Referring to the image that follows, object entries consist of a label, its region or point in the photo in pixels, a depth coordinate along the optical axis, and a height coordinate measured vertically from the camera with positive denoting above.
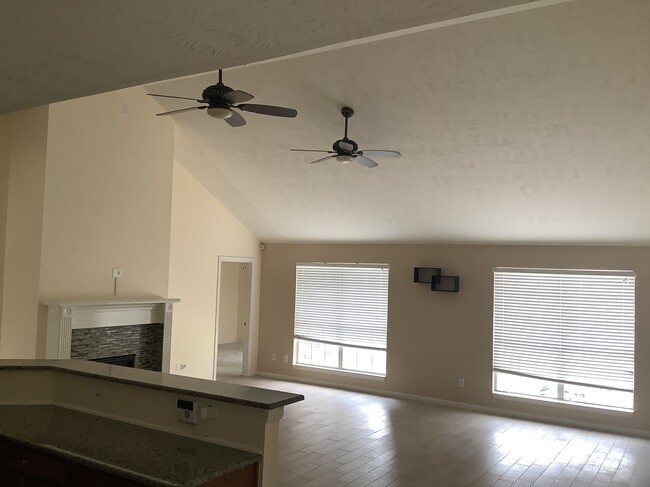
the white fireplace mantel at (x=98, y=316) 5.80 -0.63
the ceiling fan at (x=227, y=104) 4.44 +1.34
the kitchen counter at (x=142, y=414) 2.42 -0.77
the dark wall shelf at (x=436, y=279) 7.86 -0.08
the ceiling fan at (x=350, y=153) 5.38 +1.16
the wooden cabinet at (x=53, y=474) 2.31 -0.94
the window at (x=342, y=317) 8.68 -0.76
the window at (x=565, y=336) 6.73 -0.73
